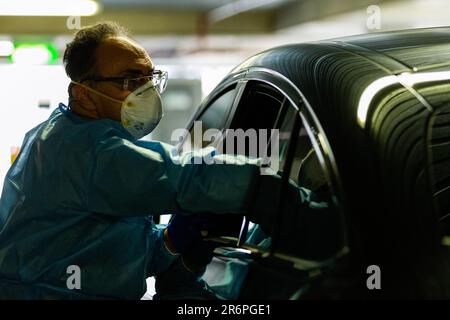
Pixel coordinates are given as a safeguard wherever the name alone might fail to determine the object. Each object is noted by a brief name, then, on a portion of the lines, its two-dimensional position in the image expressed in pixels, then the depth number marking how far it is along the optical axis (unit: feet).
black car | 6.73
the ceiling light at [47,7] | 57.24
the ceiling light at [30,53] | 68.34
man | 8.79
